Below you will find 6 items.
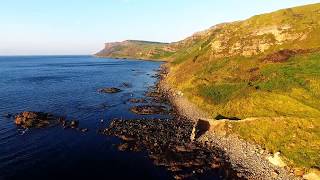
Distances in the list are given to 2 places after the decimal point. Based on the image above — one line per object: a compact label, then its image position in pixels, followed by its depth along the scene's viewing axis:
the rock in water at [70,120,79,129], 47.69
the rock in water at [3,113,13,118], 52.01
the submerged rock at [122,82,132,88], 90.32
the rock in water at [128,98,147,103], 67.41
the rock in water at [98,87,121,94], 79.73
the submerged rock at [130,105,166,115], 57.87
